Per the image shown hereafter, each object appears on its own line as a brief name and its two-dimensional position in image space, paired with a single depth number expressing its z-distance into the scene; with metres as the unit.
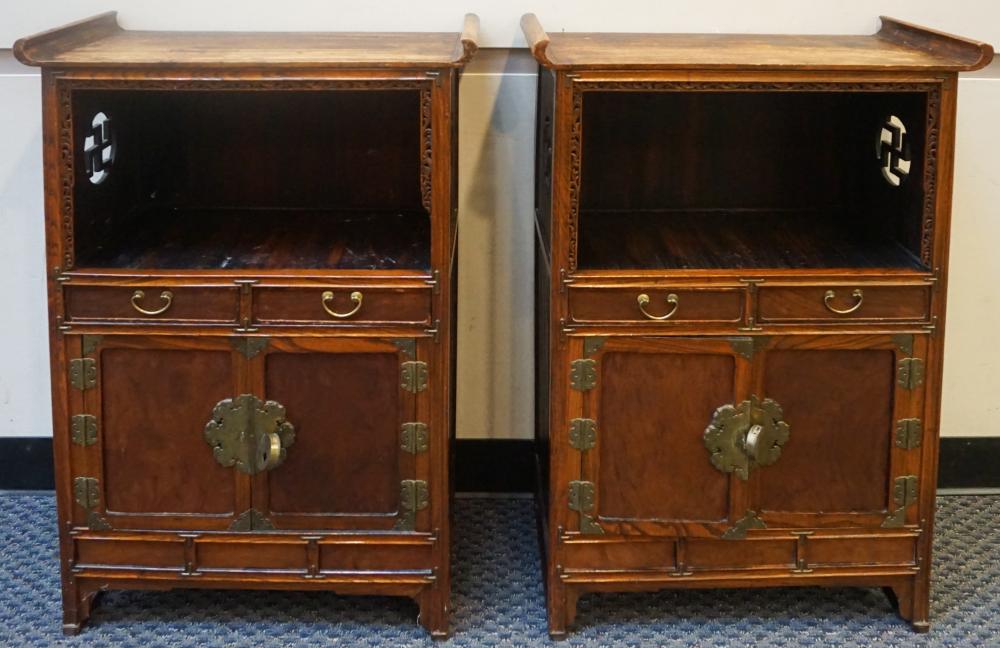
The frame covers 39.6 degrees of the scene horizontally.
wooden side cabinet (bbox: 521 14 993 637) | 2.26
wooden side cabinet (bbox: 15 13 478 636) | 2.23
